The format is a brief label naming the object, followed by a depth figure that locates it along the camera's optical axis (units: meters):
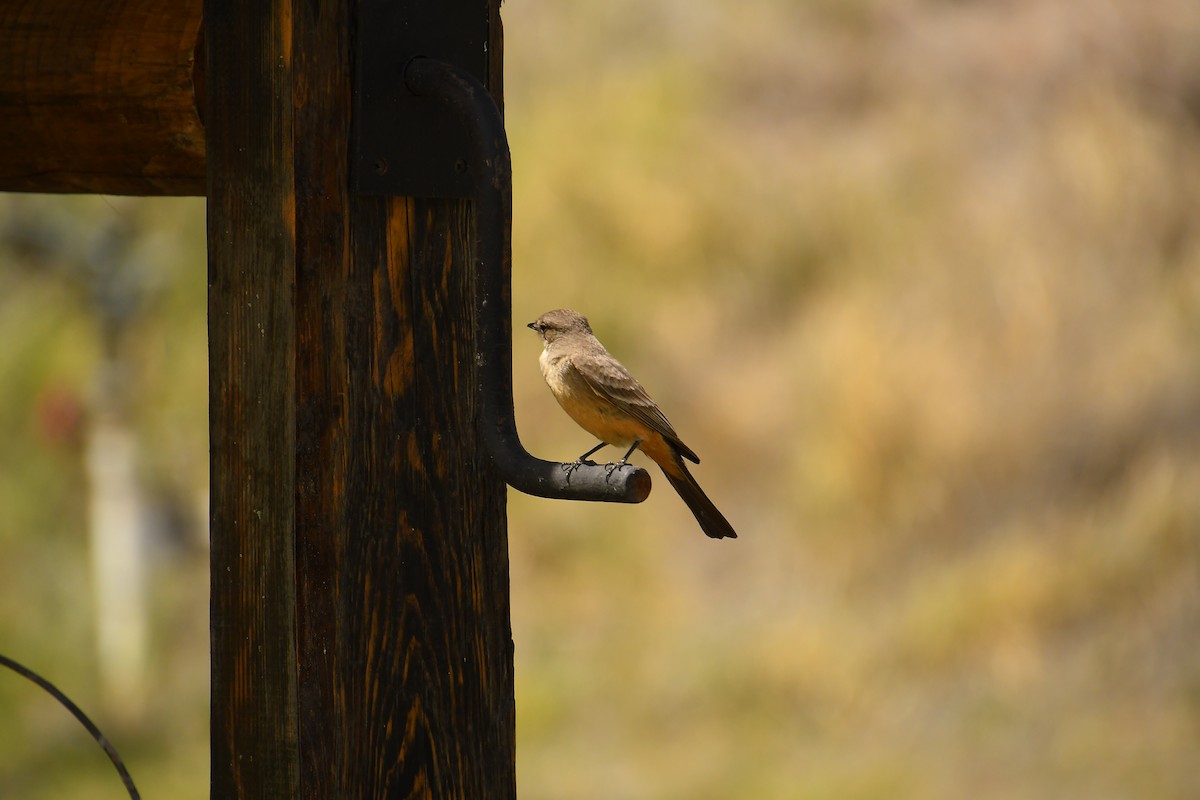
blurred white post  18.81
